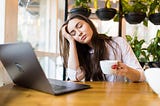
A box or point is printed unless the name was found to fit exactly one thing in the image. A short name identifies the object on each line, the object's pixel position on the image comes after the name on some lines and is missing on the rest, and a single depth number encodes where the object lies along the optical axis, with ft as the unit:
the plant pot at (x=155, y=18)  7.85
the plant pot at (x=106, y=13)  7.68
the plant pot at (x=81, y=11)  7.61
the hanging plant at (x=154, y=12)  7.91
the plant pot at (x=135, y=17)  7.79
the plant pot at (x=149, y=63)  7.47
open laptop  2.78
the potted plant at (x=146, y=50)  8.54
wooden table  2.67
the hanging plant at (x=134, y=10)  7.83
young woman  5.47
